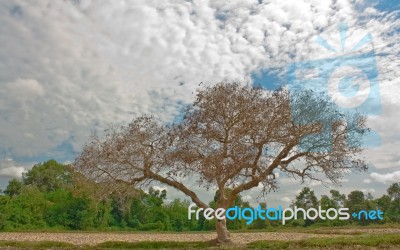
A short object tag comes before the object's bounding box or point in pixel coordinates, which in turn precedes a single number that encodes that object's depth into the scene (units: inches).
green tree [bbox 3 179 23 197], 2427.4
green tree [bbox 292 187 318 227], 1760.6
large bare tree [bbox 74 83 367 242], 936.9
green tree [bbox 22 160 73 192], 2575.1
